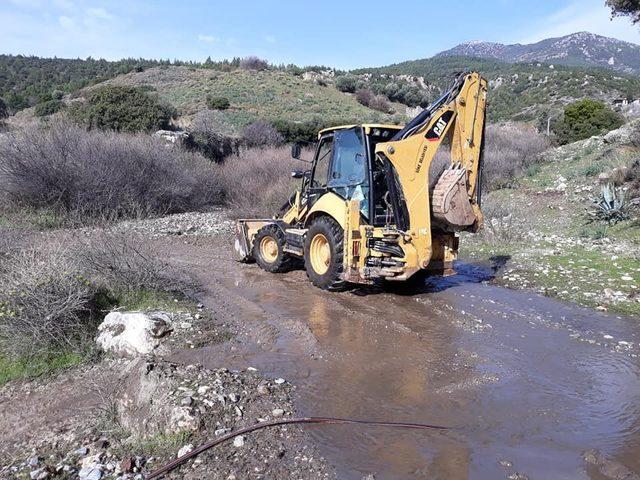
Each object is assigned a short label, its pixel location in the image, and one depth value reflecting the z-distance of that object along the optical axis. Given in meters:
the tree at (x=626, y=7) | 13.58
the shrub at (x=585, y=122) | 28.86
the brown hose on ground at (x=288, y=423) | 3.77
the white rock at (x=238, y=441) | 3.91
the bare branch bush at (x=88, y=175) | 15.36
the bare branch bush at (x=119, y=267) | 7.45
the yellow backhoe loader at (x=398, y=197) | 7.69
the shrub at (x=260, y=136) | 26.44
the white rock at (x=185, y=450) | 3.84
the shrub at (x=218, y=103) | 35.97
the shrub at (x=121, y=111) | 23.39
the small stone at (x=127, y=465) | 3.69
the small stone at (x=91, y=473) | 3.63
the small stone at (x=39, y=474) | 3.70
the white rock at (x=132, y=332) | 5.88
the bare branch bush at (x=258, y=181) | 17.12
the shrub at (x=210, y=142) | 24.08
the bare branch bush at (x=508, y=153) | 20.86
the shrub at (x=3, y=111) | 29.92
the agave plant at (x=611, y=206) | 12.77
